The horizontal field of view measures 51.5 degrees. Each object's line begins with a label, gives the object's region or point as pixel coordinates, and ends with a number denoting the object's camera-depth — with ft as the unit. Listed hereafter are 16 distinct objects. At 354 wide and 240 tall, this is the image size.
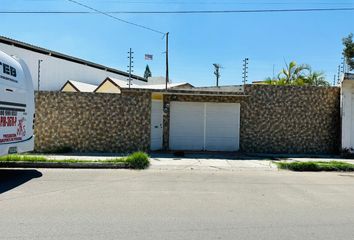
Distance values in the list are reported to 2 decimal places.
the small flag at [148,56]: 87.56
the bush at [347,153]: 52.60
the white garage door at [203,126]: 55.62
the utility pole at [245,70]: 59.77
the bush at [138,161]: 39.47
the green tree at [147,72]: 222.71
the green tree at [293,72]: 89.37
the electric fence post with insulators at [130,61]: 66.07
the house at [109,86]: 85.35
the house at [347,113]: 53.16
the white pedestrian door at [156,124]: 53.36
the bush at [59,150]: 49.45
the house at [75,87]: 104.37
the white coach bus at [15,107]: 29.07
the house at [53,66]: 107.65
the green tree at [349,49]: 78.20
